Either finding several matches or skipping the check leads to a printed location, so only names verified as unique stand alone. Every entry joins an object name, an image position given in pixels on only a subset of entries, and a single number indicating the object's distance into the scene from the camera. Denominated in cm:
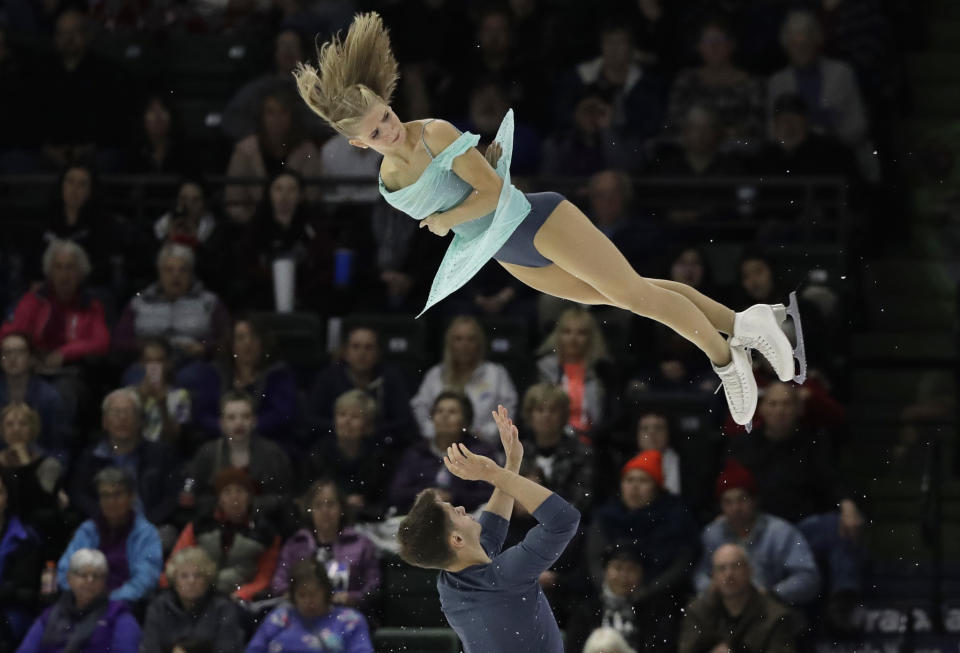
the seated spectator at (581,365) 1825
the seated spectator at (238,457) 1787
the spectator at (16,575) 1708
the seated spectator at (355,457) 1775
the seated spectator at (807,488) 1702
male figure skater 1223
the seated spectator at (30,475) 1772
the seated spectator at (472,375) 1841
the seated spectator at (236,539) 1709
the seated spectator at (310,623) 1616
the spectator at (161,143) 2152
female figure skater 1177
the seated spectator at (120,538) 1727
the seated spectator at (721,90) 2125
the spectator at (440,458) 1745
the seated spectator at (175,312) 1967
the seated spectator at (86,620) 1669
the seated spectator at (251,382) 1873
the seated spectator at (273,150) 2120
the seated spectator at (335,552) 1675
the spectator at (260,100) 2173
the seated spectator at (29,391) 1880
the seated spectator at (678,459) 1748
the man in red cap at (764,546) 1672
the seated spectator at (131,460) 1798
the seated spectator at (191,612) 1648
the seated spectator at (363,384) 1852
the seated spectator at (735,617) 1612
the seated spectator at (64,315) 1966
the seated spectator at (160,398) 1862
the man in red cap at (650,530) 1673
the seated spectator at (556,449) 1720
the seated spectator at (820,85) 2122
